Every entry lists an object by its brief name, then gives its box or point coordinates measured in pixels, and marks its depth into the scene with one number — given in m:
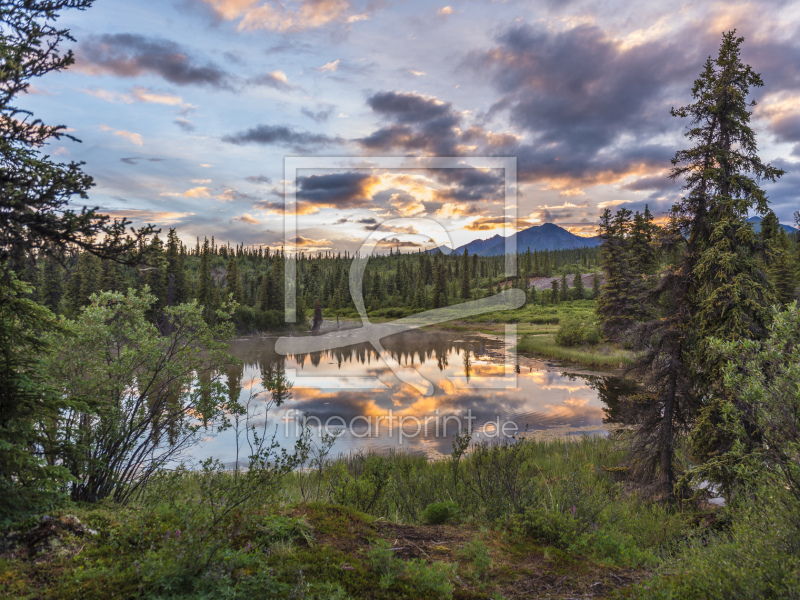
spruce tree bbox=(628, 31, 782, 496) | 9.35
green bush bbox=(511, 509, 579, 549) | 5.20
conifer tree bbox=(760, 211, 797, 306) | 36.78
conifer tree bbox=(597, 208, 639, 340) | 33.28
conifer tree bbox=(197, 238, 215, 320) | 58.12
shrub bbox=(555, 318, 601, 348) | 40.28
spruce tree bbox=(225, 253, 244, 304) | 65.44
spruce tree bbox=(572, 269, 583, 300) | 77.56
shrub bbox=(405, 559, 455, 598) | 3.49
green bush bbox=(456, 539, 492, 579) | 4.15
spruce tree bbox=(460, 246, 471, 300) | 86.19
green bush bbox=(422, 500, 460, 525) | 6.03
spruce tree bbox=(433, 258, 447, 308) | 75.94
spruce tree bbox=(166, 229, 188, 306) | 50.66
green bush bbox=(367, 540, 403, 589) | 3.67
